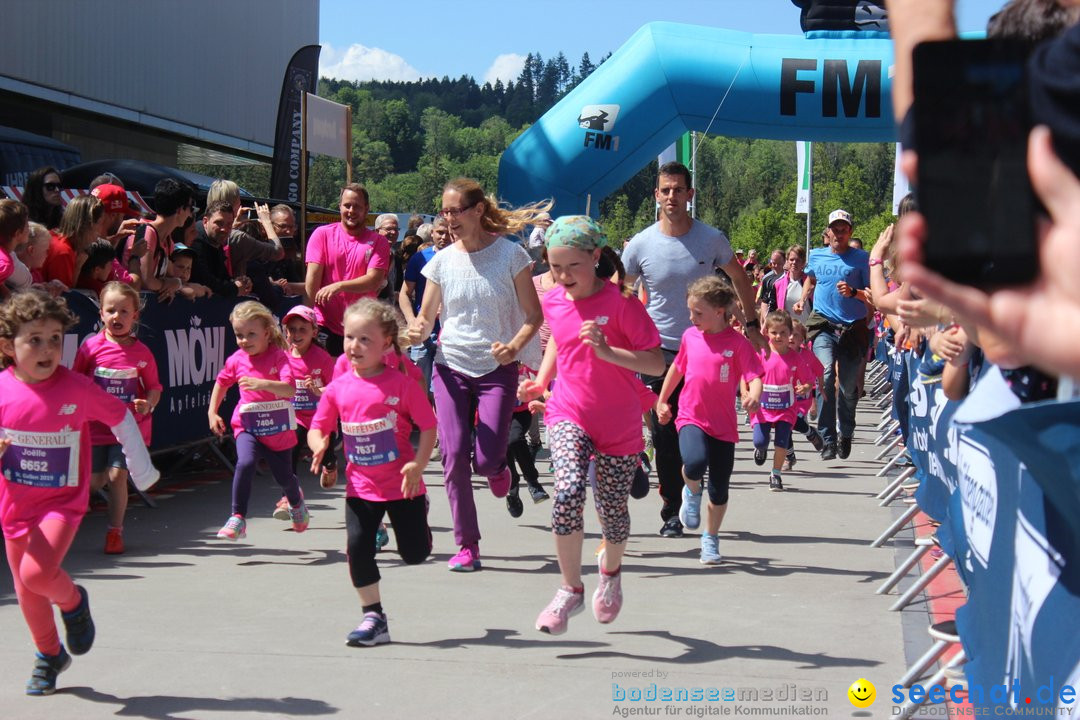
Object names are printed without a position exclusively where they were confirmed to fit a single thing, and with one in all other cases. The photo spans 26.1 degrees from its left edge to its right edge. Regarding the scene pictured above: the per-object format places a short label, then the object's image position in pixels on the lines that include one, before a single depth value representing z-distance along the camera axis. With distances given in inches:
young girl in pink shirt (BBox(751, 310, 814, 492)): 806.4
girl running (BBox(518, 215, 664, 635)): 392.3
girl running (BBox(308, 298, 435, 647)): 401.3
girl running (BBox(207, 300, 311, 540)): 562.4
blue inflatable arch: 1143.5
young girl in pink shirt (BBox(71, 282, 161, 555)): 557.6
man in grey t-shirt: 582.7
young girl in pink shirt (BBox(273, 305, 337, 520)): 606.4
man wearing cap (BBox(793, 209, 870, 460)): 912.6
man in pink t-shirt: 668.0
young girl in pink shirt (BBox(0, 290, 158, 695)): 348.0
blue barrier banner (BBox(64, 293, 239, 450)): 682.8
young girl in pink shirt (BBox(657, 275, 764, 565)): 554.4
